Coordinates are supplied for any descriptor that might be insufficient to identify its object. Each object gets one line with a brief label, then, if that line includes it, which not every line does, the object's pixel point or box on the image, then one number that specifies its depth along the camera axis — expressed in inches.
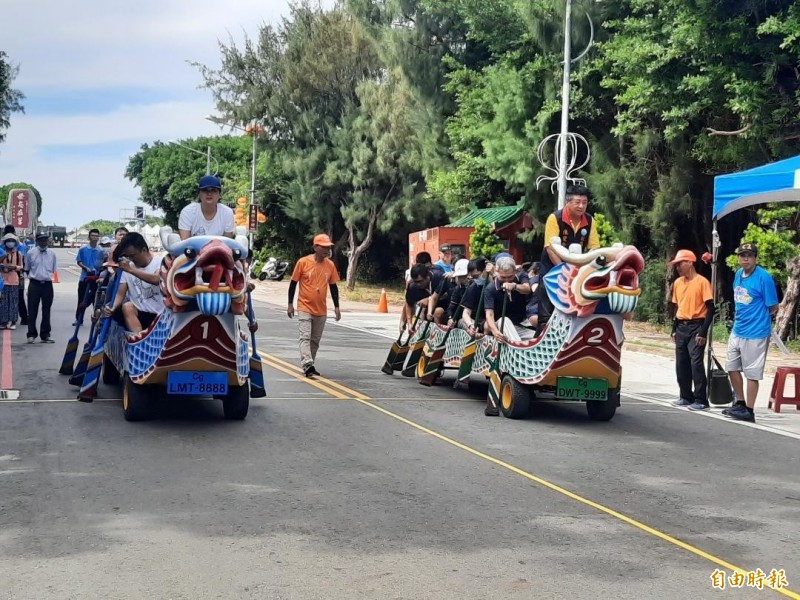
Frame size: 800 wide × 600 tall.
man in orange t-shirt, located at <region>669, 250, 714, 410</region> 510.0
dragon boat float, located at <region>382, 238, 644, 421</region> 414.0
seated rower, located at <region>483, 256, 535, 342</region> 477.4
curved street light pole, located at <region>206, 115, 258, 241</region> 1839.0
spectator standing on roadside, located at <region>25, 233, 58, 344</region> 748.0
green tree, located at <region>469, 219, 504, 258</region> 1200.2
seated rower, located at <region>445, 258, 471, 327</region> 558.1
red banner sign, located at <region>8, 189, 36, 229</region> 2055.9
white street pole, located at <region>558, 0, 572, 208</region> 975.0
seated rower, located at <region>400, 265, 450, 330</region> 590.2
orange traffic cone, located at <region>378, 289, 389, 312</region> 1335.0
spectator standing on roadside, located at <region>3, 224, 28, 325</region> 856.5
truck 5495.1
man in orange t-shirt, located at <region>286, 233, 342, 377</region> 587.2
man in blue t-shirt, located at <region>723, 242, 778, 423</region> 472.7
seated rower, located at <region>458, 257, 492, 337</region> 514.0
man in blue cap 432.5
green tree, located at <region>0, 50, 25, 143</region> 1498.5
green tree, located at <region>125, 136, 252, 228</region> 3747.5
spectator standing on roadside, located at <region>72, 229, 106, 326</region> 771.4
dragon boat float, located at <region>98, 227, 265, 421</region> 380.2
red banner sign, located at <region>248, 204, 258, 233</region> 1793.8
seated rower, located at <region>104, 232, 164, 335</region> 437.4
